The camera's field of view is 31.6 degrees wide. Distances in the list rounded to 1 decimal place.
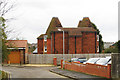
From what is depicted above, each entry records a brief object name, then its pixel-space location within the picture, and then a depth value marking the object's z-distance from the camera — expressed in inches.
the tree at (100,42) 2603.8
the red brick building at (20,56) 1683.1
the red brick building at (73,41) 2038.6
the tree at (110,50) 2212.2
